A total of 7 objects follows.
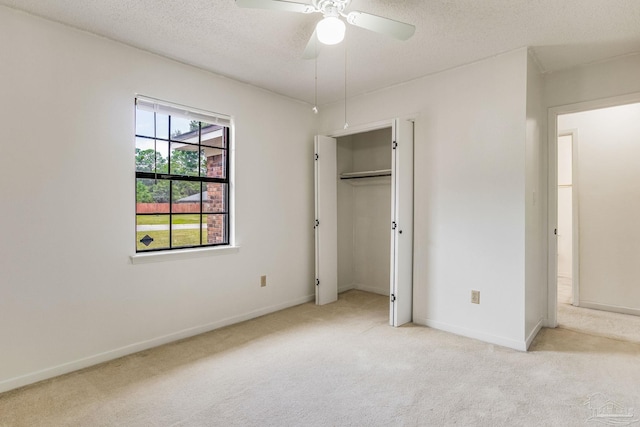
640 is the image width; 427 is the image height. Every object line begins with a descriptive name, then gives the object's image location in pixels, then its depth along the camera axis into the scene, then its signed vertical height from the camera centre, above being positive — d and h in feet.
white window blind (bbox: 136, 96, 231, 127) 9.32 +3.10
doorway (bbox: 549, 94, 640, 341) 12.00 -0.12
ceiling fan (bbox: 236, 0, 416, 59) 5.91 +3.66
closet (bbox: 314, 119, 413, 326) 10.96 -0.08
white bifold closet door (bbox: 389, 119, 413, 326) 10.86 -0.12
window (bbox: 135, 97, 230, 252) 9.51 +1.14
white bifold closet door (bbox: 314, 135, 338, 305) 13.26 -0.18
